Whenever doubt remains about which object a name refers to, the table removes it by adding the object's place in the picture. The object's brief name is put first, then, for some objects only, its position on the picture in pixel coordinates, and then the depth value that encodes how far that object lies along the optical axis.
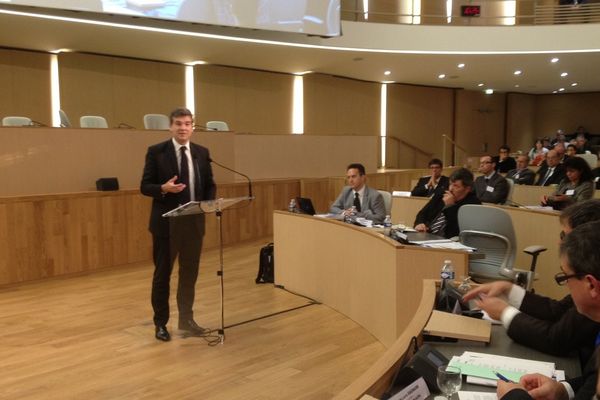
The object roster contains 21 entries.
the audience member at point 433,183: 7.21
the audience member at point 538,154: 12.28
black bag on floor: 6.21
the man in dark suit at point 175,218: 4.29
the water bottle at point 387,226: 4.72
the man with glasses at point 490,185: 6.96
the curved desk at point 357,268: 3.89
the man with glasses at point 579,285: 1.52
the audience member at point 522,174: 8.91
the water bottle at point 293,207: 5.90
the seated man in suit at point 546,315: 2.02
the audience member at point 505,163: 10.61
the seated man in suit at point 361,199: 5.75
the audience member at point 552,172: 8.30
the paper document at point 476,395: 1.72
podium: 3.95
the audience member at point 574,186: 6.25
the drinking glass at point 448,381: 1.68
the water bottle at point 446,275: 2.65
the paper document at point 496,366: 1.87
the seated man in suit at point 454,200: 4.92
